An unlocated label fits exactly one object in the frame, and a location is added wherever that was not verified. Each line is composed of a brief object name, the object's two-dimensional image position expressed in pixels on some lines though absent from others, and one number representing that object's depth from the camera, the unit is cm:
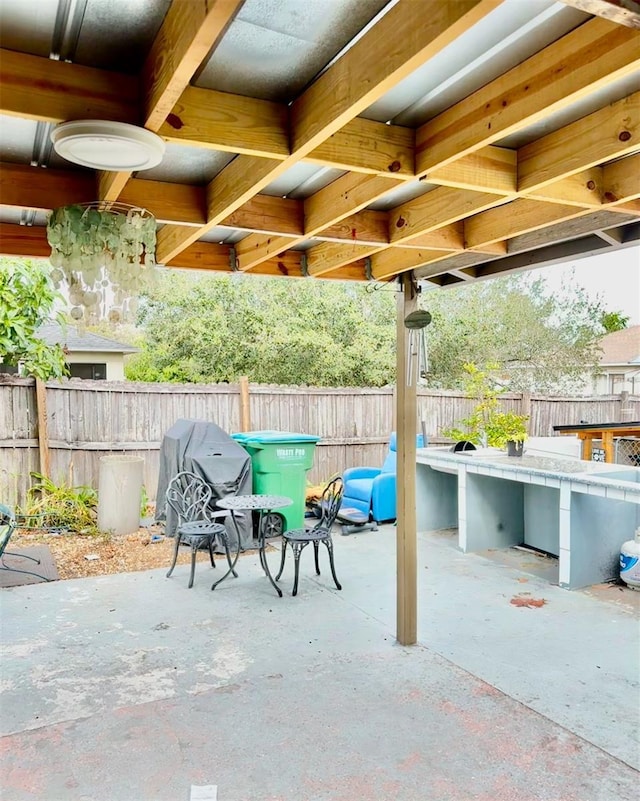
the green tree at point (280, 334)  1015
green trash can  565
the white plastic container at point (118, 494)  565
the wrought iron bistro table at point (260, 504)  448
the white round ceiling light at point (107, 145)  154
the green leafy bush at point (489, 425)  556
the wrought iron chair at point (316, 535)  429
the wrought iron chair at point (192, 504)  490
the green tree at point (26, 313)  562
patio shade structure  137
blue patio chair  623
